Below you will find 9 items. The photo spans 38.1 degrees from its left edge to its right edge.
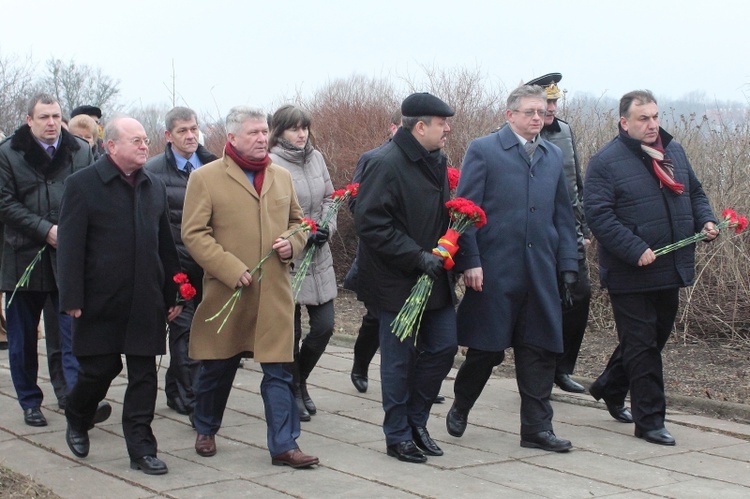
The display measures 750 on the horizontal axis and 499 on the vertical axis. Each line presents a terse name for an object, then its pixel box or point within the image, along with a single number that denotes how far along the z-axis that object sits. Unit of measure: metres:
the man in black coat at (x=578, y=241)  7.95
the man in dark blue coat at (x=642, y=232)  6.62
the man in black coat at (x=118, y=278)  5.82
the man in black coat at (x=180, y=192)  7.26
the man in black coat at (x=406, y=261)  6.07
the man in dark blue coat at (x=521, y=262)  6.38
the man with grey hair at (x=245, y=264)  5.98
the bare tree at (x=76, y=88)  45.88
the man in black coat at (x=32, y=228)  6.98
